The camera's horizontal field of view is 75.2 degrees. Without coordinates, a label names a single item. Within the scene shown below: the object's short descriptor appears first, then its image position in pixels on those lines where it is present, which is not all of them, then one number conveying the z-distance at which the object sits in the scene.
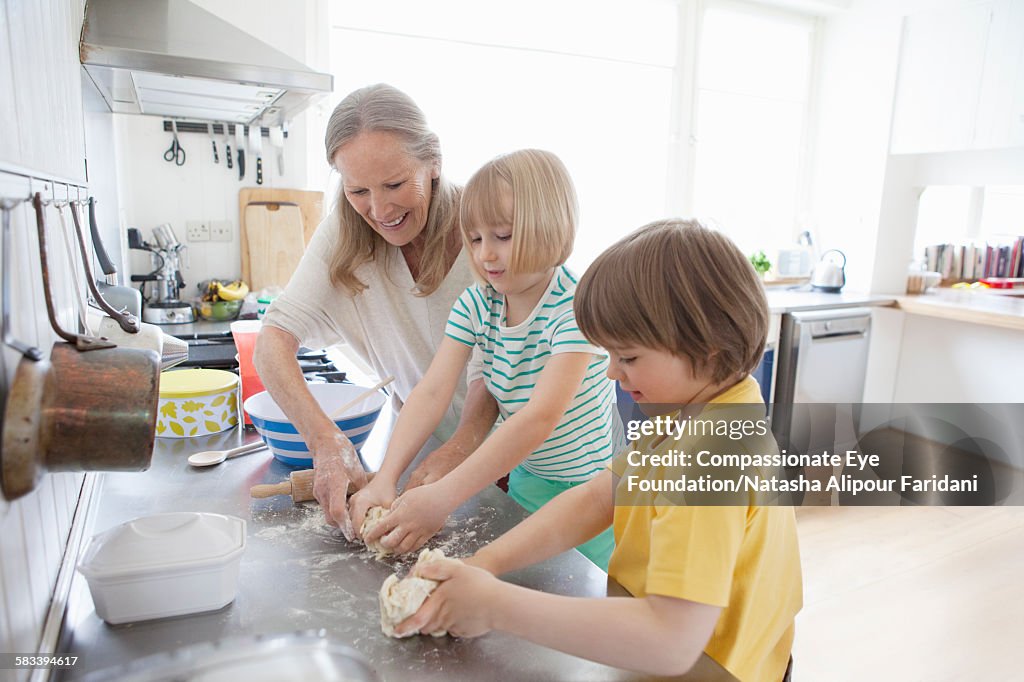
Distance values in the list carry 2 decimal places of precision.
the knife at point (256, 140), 2.42
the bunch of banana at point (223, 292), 2.52
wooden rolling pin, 1.00
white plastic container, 0.68
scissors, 2.57
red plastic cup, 1.41
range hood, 1.40
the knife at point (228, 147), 2.64
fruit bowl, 2.46
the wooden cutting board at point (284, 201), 2.68
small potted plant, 3.70
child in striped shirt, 0.98
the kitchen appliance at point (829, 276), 3.59
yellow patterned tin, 1.26
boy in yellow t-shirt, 0.63
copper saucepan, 0.50
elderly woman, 1.15
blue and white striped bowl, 1.13
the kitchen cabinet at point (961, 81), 2.99
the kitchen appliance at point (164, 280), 2.38
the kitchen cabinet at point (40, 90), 0.59
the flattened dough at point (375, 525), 0.86
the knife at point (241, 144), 2.54
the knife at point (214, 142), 2.60
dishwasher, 3.15
